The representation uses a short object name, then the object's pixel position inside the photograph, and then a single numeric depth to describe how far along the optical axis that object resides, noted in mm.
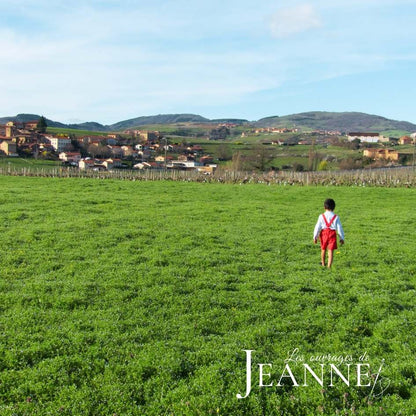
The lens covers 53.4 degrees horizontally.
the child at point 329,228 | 11133
